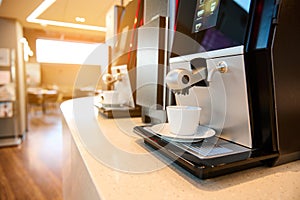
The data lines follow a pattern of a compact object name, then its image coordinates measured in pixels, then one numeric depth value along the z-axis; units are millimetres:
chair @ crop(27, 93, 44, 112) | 6195
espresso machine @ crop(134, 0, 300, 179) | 437
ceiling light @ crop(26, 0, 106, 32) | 2480
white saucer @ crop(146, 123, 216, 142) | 490
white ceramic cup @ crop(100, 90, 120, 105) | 1135
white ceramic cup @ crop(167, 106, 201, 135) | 488
